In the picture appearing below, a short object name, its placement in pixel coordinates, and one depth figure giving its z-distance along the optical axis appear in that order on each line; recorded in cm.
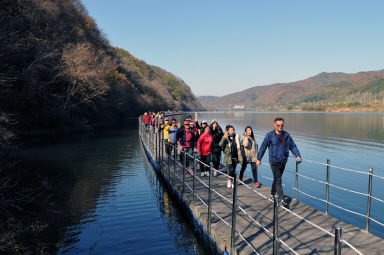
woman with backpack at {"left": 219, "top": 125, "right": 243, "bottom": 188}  846
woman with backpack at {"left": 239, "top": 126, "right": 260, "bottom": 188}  848
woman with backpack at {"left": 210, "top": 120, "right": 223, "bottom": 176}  962
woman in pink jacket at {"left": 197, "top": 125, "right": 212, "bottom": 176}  955
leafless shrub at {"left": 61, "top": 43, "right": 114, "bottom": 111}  2947
